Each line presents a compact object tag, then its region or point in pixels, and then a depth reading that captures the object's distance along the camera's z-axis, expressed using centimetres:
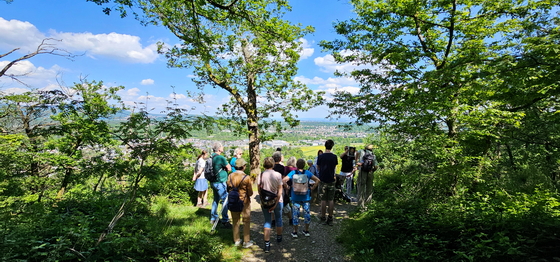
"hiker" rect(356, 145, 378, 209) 655
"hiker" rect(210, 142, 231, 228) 548
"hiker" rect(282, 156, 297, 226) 580
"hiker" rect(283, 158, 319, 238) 514
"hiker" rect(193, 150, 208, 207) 672
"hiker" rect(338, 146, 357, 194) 686
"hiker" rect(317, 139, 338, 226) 583
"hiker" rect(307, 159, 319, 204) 668
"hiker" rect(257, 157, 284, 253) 468
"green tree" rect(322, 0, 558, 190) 372
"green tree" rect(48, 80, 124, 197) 360
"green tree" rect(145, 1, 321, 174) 834
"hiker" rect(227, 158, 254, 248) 461
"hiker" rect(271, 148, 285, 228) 560
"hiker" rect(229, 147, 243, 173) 545
